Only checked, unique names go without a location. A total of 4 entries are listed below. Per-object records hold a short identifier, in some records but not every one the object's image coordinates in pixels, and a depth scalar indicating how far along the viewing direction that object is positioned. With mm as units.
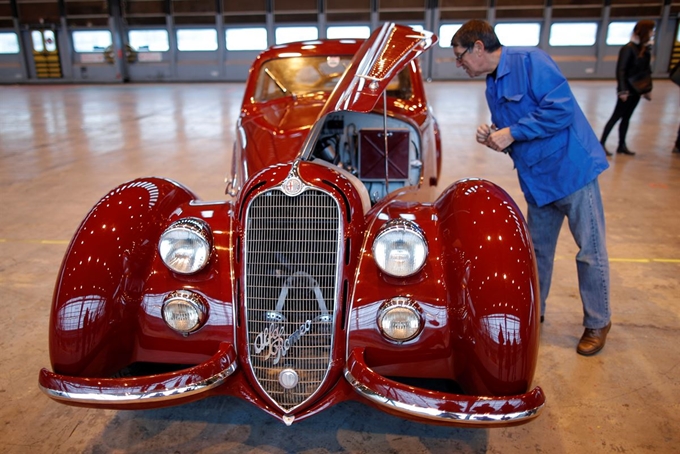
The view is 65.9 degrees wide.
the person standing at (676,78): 7123
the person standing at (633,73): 6715
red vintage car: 1911
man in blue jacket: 2551
